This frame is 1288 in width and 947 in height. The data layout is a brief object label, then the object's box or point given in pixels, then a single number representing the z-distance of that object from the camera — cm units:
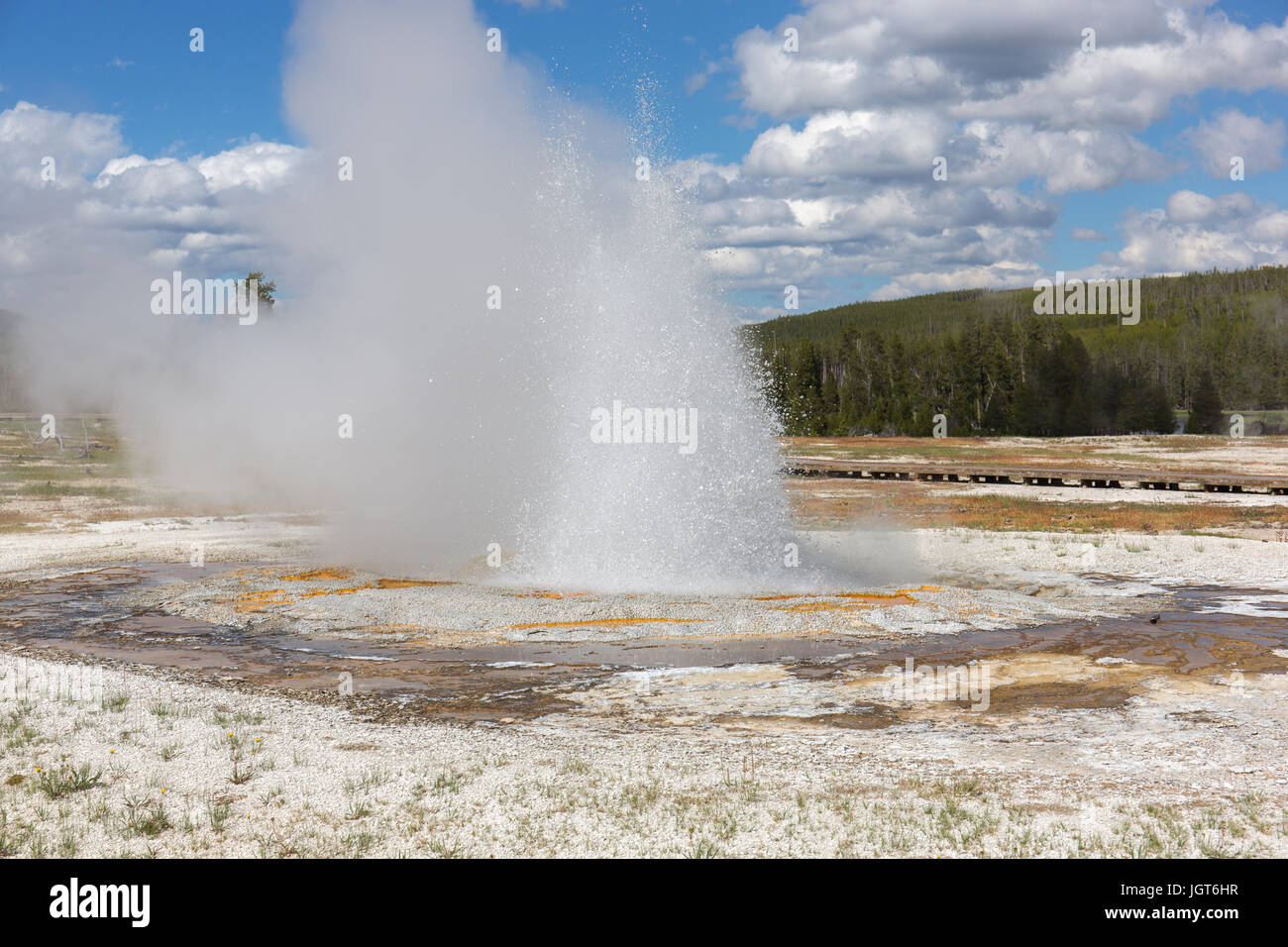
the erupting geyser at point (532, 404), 1578
